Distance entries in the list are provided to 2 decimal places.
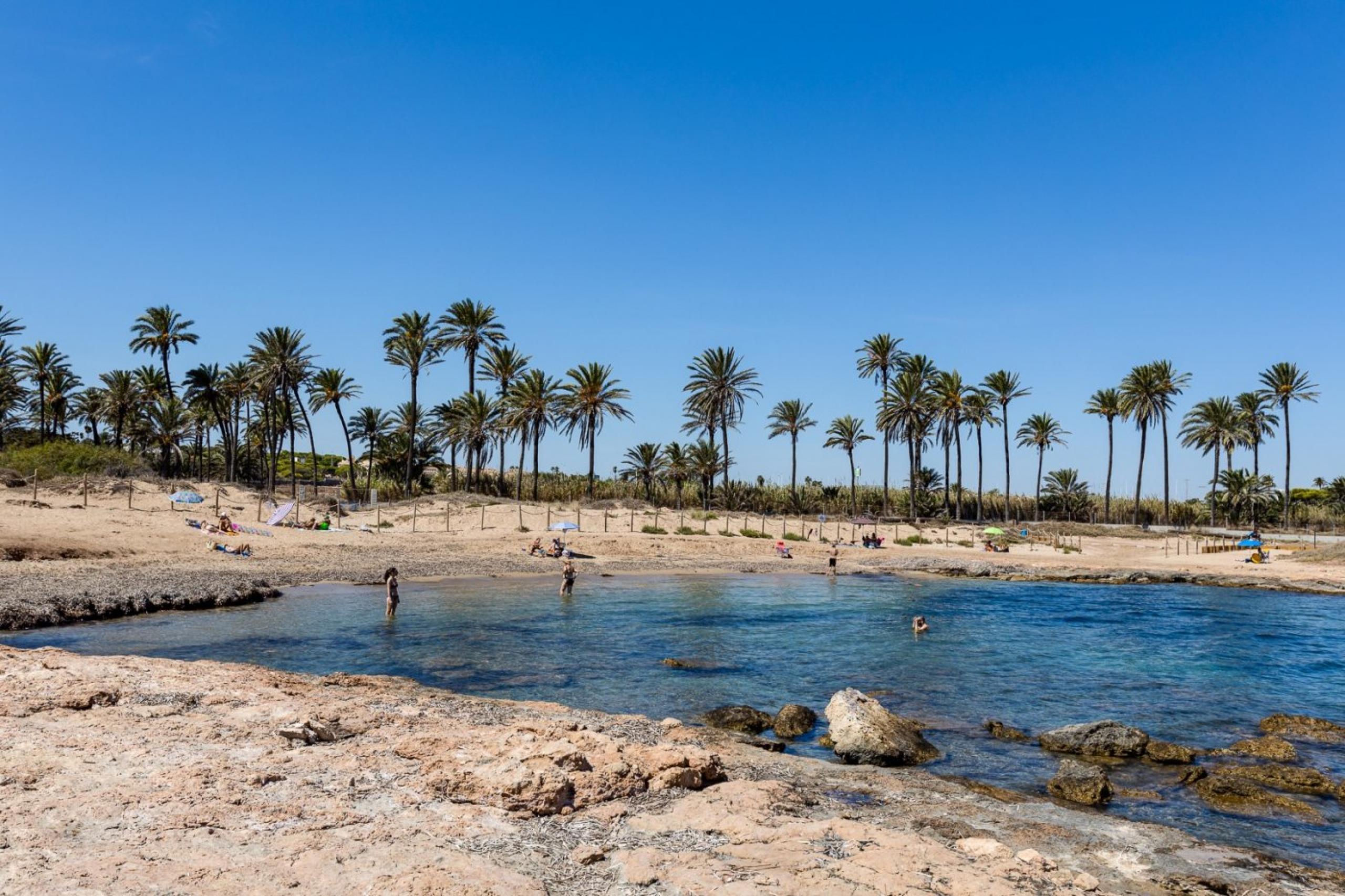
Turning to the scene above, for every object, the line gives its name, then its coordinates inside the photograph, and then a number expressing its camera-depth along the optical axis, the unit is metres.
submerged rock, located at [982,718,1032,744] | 15.23
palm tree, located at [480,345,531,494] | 74.62
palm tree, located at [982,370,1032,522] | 88.44
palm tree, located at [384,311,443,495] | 72.88
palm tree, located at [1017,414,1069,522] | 93.62
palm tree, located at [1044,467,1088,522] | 96.81
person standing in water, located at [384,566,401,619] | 27.33
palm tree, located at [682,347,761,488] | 79.06
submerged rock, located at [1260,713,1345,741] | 15.91
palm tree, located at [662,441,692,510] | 88.62
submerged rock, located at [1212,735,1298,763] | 14.25
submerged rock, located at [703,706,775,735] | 15.12
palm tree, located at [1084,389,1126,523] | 88.88
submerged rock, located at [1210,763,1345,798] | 12.62
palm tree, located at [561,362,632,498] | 69.75
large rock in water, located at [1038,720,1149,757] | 14.20
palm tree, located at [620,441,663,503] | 92.62
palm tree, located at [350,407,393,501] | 88.56
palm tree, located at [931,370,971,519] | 82.44
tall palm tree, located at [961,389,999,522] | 85.31
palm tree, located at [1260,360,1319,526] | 81.56
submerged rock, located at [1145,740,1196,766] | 13.93
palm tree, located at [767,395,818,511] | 91.81
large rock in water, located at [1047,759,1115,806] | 11.70
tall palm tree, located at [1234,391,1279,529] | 86.06
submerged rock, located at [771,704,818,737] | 15.18
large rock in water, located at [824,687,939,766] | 13.33
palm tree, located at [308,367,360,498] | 75.75
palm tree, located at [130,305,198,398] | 74.56
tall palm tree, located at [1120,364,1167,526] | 83.12
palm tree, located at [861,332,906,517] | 86.88
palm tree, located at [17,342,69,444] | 76.31
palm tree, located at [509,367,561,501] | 69.69
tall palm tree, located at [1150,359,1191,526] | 83.12
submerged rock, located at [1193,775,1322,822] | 11.77
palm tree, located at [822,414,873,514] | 93.00
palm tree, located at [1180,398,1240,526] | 85.12
